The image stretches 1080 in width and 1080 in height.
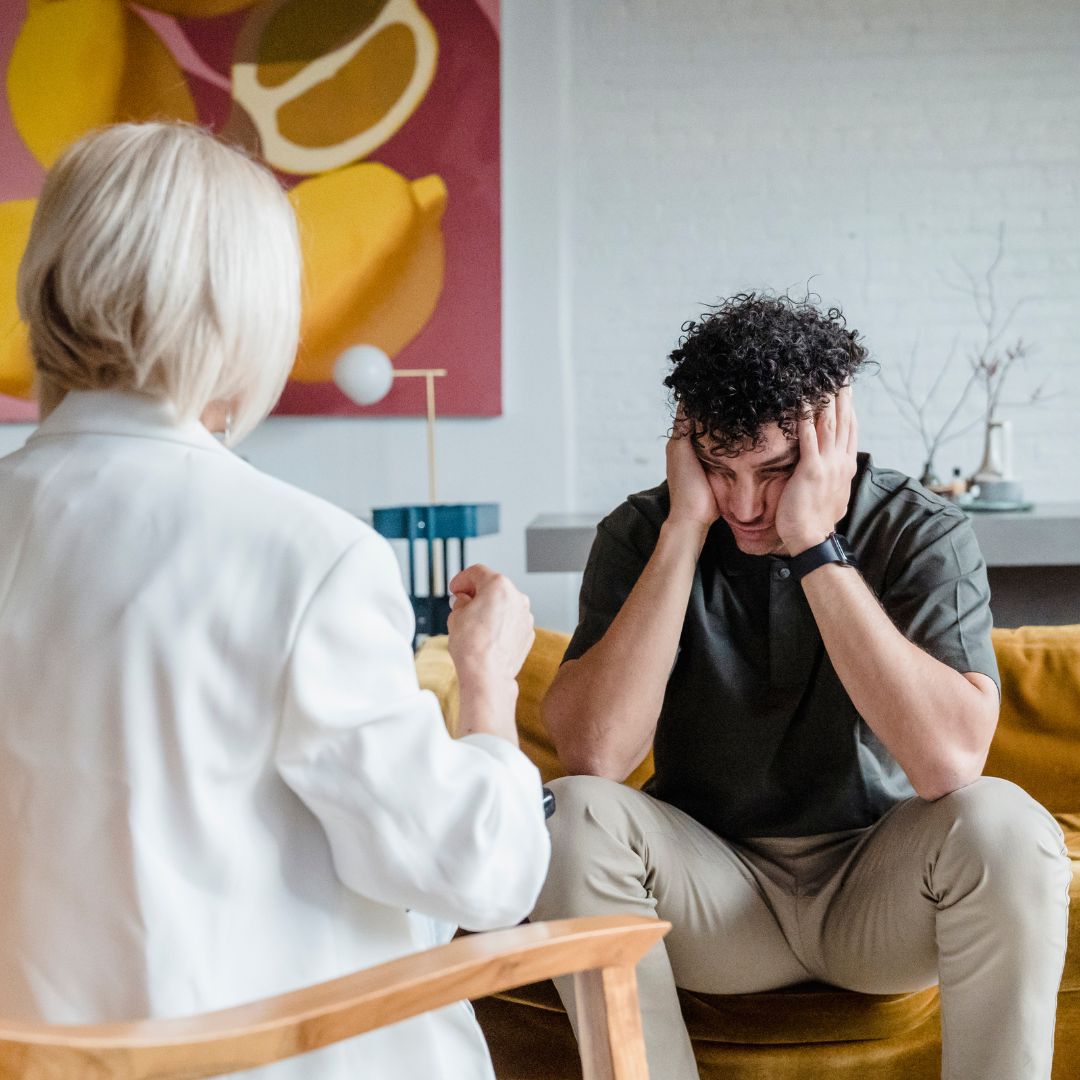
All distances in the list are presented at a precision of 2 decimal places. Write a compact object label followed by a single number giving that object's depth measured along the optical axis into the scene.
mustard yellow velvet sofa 1.58
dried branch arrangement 4.39
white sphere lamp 4.02
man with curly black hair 1.36
